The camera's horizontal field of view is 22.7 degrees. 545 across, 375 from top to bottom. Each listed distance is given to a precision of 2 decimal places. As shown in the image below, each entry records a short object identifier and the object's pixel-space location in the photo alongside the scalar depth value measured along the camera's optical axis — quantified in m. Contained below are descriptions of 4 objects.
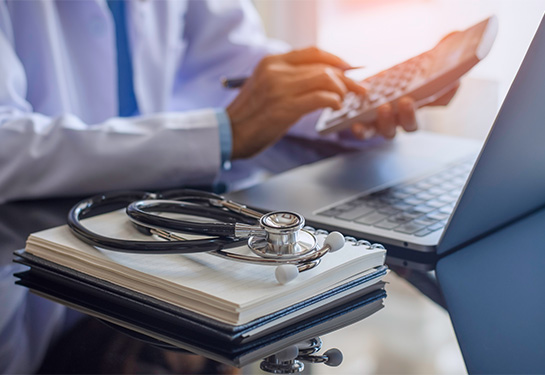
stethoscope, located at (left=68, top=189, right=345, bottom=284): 0.88
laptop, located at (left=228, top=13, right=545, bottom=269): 0.96
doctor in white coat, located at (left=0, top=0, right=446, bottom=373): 1.29
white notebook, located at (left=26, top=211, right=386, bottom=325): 0.85
